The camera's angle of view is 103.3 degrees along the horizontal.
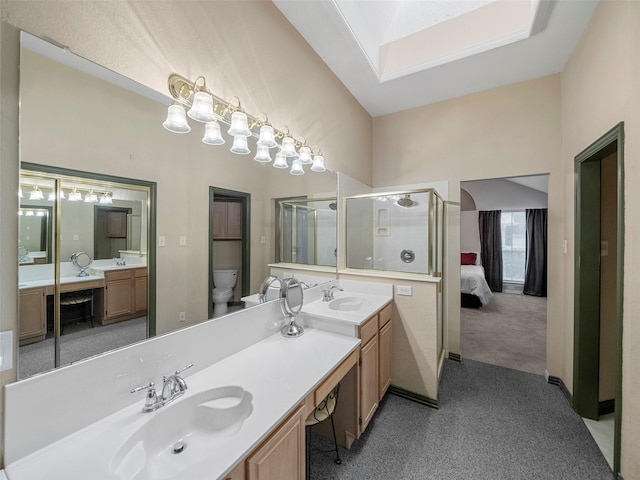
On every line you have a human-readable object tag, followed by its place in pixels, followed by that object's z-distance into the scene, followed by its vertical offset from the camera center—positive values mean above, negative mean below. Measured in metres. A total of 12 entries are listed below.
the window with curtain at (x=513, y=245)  6.10 -0.12
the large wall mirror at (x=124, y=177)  0.85 +0.27
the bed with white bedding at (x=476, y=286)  4.70 -0.87
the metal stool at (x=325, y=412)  1.40 -0.98
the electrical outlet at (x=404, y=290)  2.27 -0.45
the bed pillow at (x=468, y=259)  6.05 -0.45
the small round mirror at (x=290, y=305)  1.71 -0.45
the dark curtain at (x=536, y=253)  5.64 -0.29
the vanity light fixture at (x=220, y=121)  1.19 +0.65
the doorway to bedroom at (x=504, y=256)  4.31 -0.38
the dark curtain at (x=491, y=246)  6.11 -0.15
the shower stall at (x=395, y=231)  2.53 +0.10
